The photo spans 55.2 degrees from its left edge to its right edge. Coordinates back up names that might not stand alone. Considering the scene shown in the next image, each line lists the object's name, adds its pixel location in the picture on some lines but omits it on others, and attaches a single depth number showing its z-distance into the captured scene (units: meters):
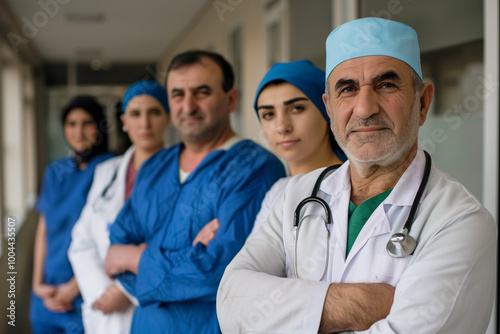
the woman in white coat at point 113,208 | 2.22
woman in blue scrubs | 2.94
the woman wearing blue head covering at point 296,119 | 1.35
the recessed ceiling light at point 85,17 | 5.73
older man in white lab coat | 0.83
